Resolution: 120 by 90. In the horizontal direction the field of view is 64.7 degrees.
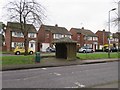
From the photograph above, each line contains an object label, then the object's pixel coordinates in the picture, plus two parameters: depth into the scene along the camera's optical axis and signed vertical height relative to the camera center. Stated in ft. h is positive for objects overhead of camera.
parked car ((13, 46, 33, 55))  64.81 -2.80
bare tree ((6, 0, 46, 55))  41.91 +15.17
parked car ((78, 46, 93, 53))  78.81 -3.40
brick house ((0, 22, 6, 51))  81.22 +8.20
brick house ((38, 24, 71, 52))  92.91 +11.67
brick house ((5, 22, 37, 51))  80.93 +6.21
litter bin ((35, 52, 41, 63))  33.64 -4.11
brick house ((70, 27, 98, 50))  108.62 +10.53
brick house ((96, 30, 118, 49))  120.32 +10.32
